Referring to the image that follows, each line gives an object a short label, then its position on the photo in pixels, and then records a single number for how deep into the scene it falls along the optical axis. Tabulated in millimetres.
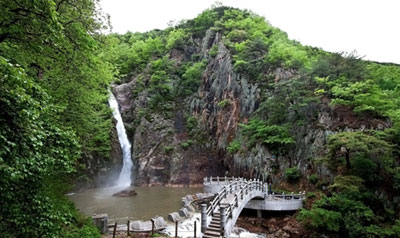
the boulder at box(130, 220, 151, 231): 10914
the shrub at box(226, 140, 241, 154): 22122
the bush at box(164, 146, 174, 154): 28412
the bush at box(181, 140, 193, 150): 28297
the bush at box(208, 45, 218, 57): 32000
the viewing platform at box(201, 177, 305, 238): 8887
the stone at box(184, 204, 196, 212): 15382
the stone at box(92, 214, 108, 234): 10238
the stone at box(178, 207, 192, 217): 14156
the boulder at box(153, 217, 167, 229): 11492
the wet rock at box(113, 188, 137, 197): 20216
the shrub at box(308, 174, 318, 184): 15078
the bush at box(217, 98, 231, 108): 26519
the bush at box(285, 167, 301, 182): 16438
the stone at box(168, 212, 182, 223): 13111
